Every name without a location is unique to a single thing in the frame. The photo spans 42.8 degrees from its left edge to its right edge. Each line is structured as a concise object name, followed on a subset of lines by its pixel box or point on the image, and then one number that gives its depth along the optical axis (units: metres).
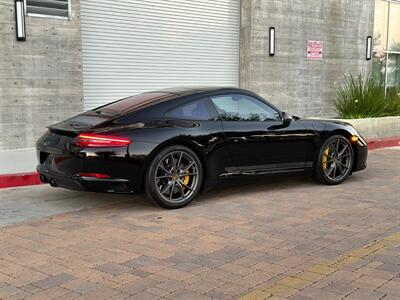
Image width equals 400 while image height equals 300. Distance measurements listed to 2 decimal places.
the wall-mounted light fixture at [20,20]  9.26
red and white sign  15.48
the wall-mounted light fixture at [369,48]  17.36
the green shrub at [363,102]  12.57
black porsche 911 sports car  5.60
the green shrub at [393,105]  13.07
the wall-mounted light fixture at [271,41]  14.23
